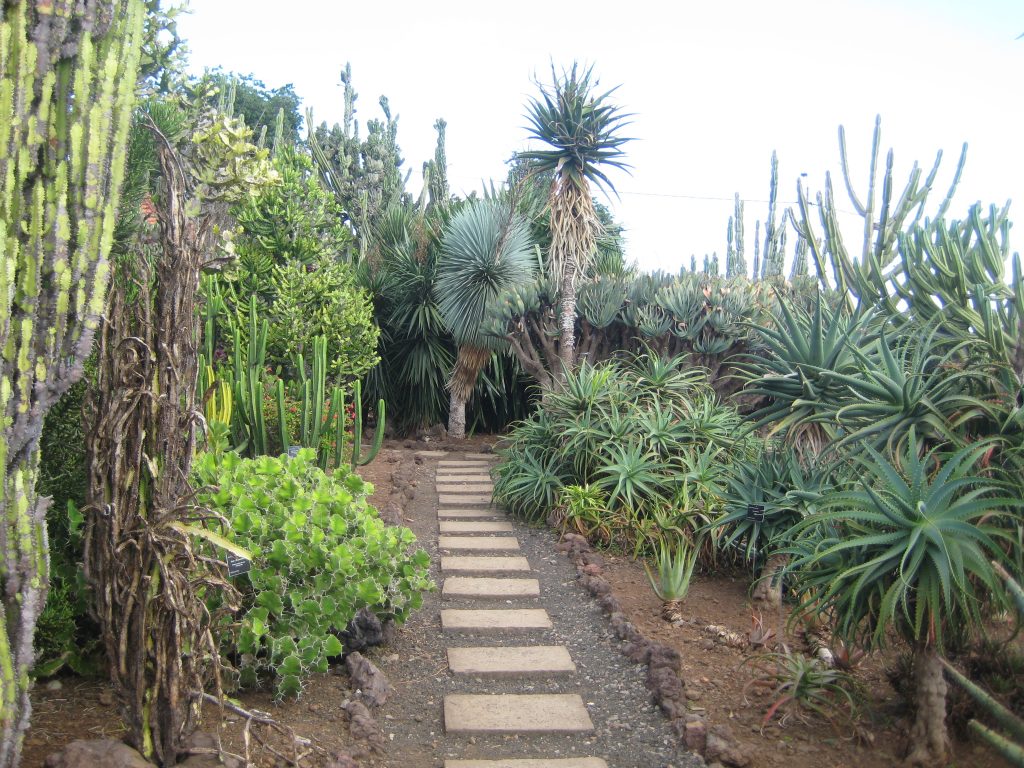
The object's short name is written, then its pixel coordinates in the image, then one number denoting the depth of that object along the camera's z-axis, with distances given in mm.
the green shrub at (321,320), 9961
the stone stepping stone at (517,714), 4098
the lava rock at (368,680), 4254
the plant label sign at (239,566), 3629
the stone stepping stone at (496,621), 5348
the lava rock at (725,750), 3686
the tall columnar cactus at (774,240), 23250
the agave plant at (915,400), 3863
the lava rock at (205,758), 3242
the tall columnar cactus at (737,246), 26719
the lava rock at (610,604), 5632
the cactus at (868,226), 6043
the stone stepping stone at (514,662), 4719
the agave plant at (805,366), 4809
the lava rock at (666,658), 4617
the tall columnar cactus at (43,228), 2686
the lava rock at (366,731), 3816
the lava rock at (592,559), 6707
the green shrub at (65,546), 3840
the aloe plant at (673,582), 5816
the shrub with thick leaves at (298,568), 4059
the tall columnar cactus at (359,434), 8664
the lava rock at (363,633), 4711
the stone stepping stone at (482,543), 7148
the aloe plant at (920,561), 3266
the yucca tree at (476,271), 13133
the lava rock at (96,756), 2994
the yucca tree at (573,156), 10797
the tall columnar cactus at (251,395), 7445
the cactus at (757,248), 25234
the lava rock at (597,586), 5958
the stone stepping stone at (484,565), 6504
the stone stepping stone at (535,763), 3758
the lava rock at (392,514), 7645
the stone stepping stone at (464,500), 8906
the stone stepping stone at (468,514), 8305
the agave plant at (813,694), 3988
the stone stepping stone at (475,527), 7711
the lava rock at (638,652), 4789
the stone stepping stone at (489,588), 5977
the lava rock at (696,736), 3865
